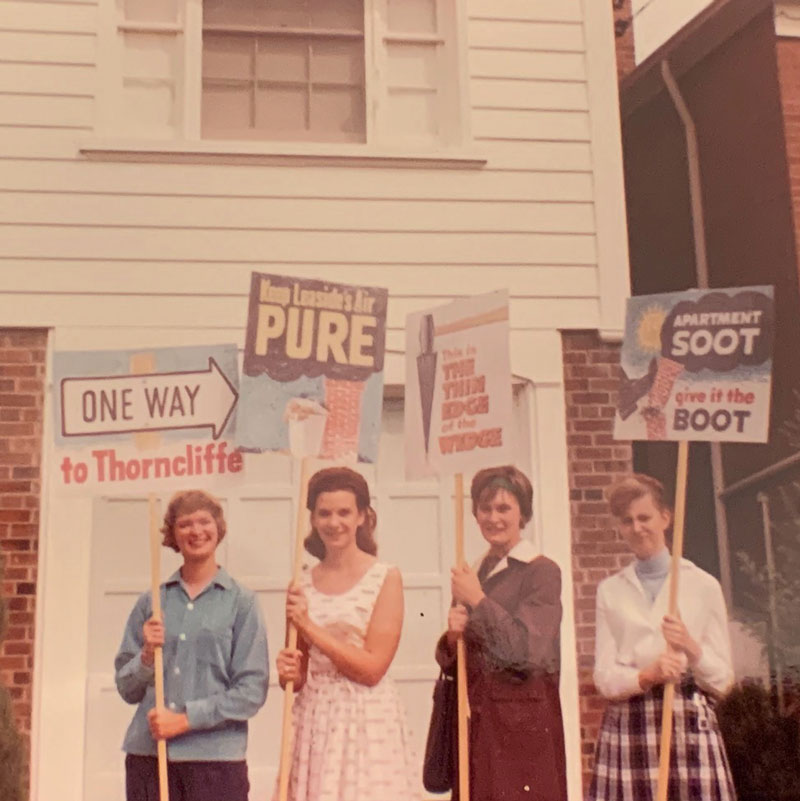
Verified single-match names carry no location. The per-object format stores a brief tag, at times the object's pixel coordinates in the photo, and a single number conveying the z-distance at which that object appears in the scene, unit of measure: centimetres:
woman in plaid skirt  359
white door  406
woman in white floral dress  343
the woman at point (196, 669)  355
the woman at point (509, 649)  341
